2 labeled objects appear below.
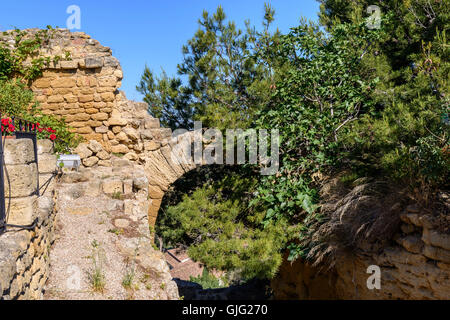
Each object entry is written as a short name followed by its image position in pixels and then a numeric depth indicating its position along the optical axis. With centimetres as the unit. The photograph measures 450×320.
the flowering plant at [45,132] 536
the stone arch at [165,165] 654
